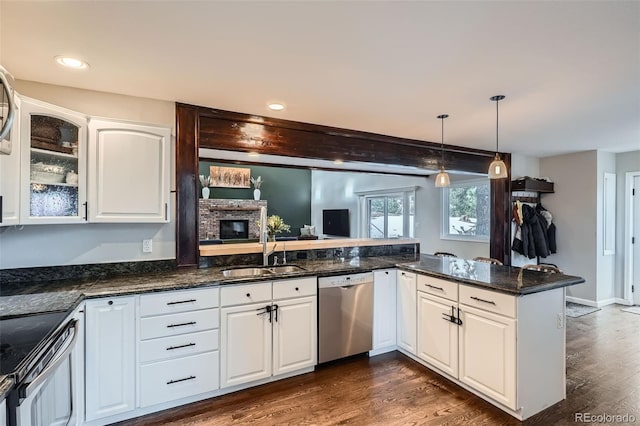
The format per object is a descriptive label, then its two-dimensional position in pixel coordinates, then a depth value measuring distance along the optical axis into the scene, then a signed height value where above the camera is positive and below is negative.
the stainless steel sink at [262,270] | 2.98 -0.54
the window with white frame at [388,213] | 6.91 +0.01
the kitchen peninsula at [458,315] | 2.17 -0.75
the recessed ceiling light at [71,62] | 2.08 +0.99
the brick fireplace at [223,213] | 7.78 -0.01
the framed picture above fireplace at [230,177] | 7.90 +0.90
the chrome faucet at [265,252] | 3.22 -0.39
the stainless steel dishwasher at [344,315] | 2.92 -0.96
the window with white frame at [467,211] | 5.68 +0.05
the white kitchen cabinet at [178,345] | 2.26 -0.96
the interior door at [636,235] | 5.02 -0.33
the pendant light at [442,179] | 3.25 +0.35
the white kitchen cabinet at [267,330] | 2.51 -0.96
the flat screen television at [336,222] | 8.28 -0.25
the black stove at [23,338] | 1.18 -0.55
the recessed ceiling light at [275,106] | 2.90 +0.98
